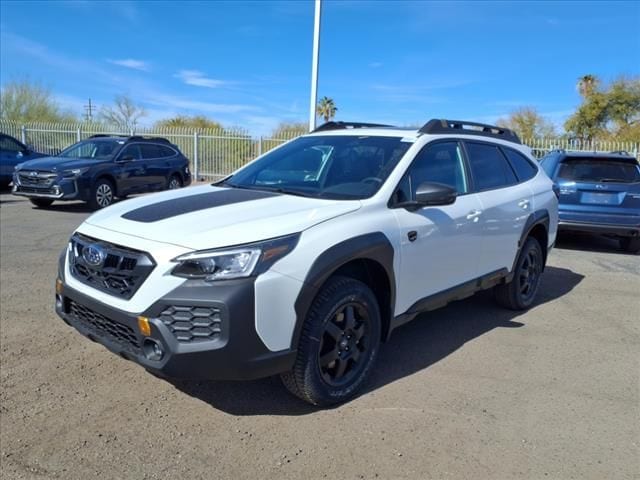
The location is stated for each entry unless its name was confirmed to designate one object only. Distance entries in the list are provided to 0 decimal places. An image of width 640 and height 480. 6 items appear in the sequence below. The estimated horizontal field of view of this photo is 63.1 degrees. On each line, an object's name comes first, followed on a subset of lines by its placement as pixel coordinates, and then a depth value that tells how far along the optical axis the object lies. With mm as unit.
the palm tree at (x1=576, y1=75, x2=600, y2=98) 38744
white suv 2730
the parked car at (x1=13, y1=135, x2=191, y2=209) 11078
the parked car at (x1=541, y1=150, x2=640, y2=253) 8125
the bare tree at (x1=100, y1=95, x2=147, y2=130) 37094
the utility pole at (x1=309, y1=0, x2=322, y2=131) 16406
